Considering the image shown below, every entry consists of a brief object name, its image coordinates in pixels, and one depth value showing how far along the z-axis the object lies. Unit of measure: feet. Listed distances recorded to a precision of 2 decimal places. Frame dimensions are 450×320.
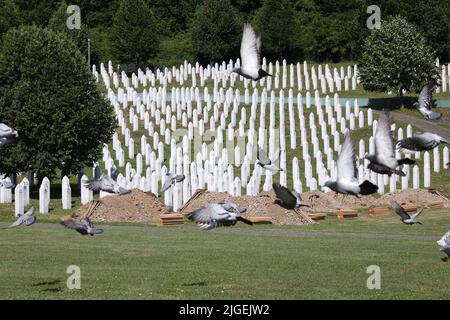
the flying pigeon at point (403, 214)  69.31
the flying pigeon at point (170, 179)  90.84
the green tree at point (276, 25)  329.11
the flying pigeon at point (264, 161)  71.36
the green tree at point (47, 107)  170.60
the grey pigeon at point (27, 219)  81.53
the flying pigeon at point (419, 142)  62.59
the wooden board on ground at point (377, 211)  142.61
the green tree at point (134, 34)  313.32
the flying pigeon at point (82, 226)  71.41
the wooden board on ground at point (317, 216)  137.08
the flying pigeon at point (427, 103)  68.85
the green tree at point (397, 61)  242.58
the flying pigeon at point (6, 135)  66.59
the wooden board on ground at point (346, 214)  140.56
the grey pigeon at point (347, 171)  61.82
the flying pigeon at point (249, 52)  65.82
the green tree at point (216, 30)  317.83
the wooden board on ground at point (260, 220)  131.93
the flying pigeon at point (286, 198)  65.72
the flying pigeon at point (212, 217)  66.39
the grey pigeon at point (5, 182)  133.79
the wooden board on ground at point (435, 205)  147.58
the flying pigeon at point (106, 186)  70.08
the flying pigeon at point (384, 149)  61.36
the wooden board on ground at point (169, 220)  131.64
